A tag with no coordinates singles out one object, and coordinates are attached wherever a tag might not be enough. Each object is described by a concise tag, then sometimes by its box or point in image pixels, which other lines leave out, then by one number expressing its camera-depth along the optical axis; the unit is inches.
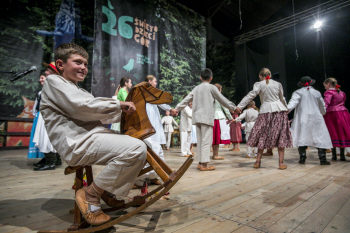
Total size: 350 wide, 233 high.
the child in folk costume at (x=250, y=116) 196.9
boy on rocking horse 41.1
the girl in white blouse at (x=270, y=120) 119.5
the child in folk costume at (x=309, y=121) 137.3
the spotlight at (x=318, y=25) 273.8
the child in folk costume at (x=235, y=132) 231.6
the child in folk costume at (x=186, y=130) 198.1
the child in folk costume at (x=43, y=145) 122.6
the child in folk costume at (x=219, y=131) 173.4
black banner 225.3
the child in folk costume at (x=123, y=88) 103.2
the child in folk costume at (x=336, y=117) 149.1
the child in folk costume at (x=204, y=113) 119.5
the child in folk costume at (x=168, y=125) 291.1
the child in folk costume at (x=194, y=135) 253.3
